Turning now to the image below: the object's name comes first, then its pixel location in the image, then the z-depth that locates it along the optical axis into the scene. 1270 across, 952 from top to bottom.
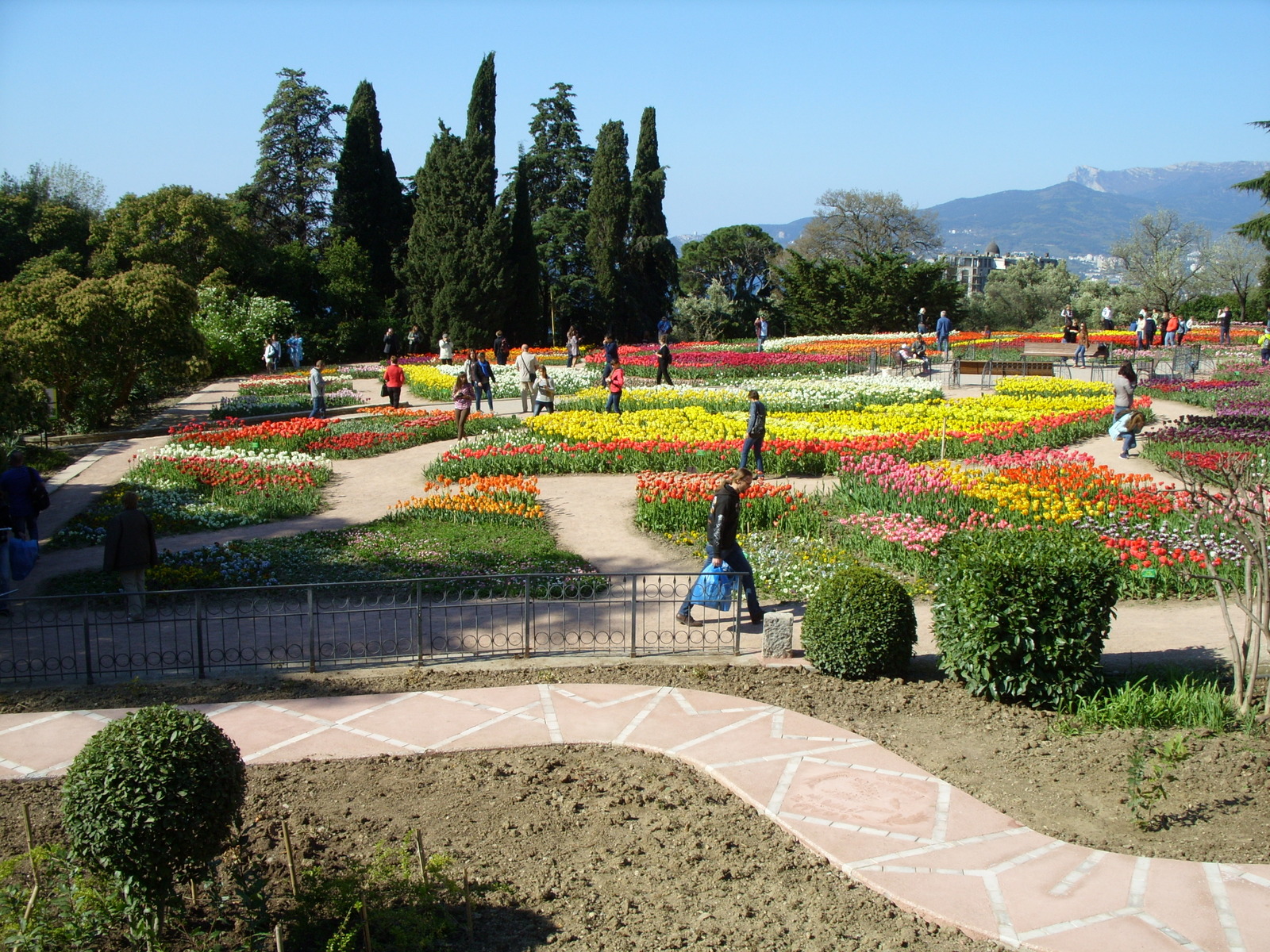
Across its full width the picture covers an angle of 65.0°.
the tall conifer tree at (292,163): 46.91
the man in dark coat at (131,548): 9.21
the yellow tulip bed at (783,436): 15.44
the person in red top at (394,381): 22.41
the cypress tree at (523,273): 40.59
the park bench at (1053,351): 31.30
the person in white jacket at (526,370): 21.86
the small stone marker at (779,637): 8.05
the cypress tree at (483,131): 38.31
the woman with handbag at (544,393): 20.30
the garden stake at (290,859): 4.57
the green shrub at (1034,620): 6.71
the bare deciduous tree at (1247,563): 6.00
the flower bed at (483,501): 12.51
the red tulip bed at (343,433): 17.58
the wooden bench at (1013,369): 27.03
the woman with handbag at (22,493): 10.56
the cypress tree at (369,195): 41.59
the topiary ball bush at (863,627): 7.43
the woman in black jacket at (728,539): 8.88
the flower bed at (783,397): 21.61
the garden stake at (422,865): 4.54
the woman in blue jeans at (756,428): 14.59
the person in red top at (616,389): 19.73
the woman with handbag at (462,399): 18.50
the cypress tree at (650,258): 44.09
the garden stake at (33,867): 4.18
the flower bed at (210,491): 12.66
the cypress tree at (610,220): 42.09
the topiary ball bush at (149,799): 4.10
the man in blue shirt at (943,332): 31.69
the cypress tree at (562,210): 44.53
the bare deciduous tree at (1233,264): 58.09
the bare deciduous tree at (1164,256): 54.34
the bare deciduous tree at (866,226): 72.56
